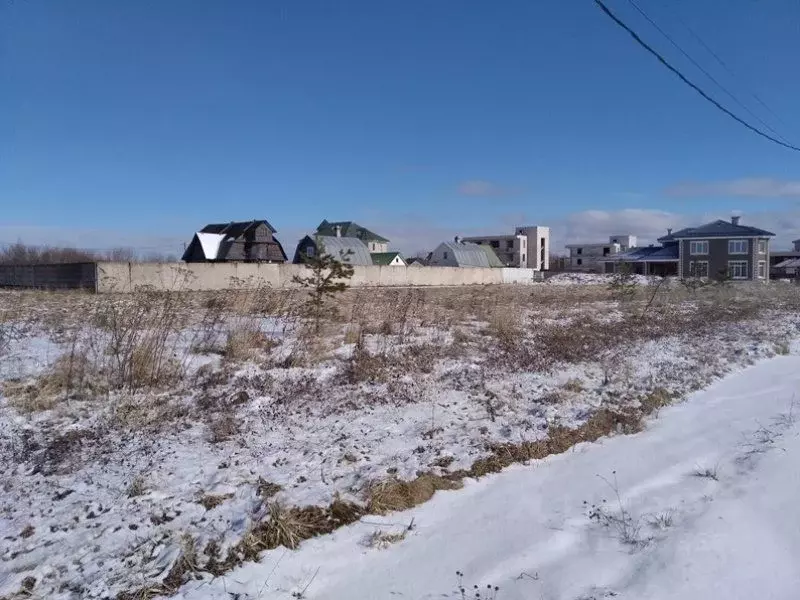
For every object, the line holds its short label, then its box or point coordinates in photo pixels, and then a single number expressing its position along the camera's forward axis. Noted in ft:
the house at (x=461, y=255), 259.39
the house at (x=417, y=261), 280.55
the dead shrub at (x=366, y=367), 25.43
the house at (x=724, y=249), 203.21
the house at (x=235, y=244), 198.08
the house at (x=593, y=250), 363.11
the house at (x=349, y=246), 199.79
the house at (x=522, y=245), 355.97
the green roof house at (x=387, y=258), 253.44
